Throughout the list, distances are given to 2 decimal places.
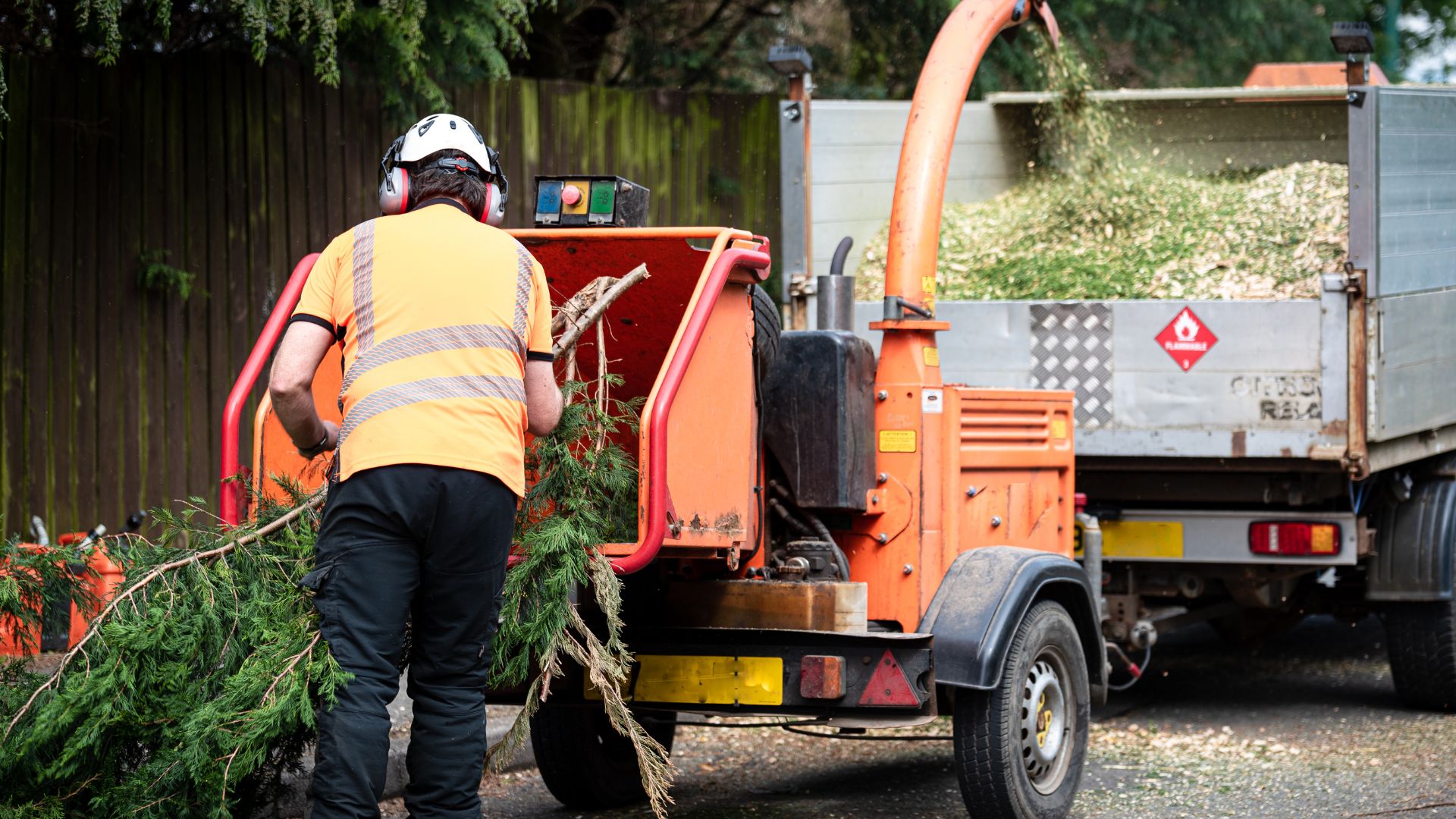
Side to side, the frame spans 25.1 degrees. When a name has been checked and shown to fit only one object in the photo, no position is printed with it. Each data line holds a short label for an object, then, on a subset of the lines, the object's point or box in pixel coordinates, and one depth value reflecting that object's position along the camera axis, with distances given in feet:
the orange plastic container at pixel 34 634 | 25.98
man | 23.27
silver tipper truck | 43.32
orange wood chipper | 28.74
